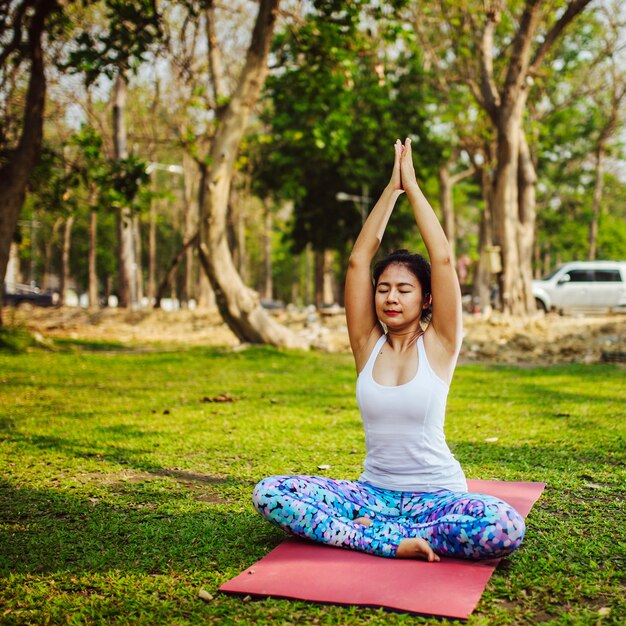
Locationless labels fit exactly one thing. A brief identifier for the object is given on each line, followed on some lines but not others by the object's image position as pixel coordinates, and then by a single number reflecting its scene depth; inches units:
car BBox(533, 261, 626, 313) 1016.2
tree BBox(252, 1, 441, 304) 518.0
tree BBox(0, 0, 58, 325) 494.6
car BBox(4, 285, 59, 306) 1402.6
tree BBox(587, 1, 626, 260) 1093.1
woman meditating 137.8
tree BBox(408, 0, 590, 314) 660.7
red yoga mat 113.8
